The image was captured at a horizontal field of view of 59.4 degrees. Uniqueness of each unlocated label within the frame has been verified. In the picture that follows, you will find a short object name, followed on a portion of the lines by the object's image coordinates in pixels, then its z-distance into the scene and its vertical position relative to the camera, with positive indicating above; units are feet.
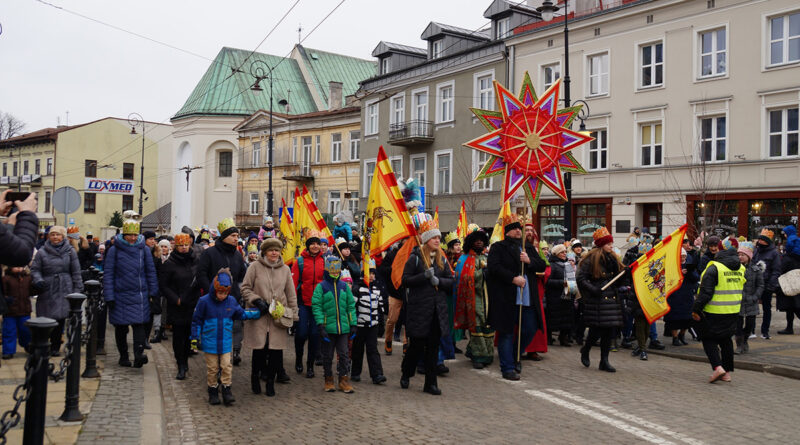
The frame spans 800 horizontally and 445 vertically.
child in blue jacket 25.62 -3.61
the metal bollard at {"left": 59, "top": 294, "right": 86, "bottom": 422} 21.71 -4.54
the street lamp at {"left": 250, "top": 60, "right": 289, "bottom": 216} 101.81 +27.10
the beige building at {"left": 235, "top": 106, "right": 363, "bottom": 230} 149.28 +16.45
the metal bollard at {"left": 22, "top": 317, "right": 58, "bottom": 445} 14.26 -3.26
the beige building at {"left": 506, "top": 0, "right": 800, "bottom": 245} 78.02 +15.28
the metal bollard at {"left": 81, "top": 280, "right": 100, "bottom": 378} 28.37 -4.93
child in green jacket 27.55 -3.31
